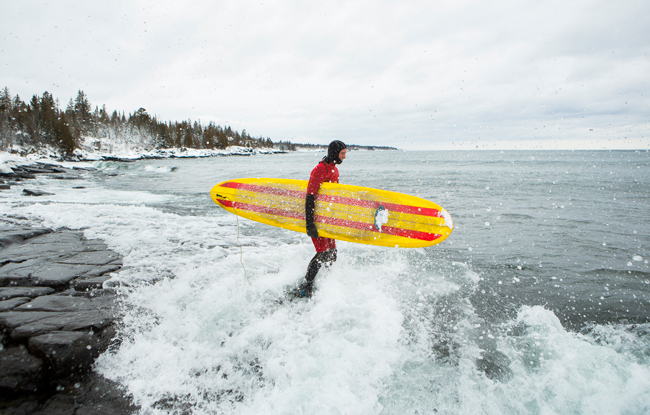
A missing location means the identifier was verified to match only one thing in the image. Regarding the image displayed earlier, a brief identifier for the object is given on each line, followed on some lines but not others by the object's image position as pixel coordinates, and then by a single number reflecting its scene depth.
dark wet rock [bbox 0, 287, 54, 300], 3.43
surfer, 3.95
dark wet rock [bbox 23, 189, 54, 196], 12.15
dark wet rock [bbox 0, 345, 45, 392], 2.39
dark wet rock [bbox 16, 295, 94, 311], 3.22
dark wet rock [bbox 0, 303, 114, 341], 2.78
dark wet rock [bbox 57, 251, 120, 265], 4.81
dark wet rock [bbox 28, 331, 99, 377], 2.61
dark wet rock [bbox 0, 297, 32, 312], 3.13
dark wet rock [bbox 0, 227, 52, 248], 5.47
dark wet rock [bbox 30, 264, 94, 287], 3.94
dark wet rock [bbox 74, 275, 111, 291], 3.96
